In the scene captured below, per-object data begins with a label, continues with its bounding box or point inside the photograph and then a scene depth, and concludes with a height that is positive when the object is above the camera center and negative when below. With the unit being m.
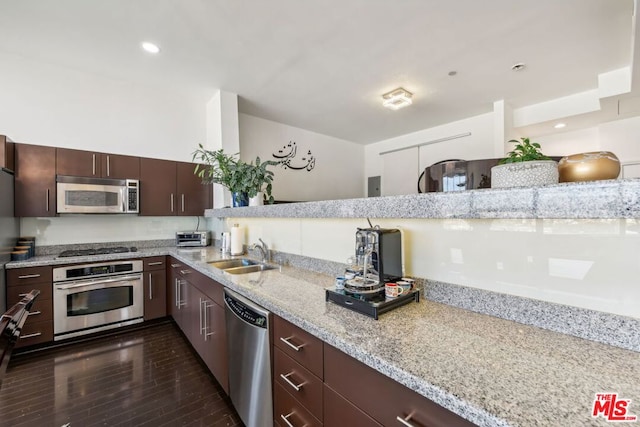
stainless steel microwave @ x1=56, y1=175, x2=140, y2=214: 2.75 +0.24
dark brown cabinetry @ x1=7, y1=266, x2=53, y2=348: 2.41 -0.72
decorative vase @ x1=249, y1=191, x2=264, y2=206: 2.74 +0.15
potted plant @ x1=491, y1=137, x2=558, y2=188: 0.86 +0.14
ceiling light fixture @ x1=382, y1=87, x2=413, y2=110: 3.55 +1.53
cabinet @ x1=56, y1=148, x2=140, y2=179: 2.77 +0.57
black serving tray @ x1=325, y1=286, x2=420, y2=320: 1.04 -0.36
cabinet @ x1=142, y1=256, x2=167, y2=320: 3.01 -0.79
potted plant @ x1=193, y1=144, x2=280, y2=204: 2.70 +0.39
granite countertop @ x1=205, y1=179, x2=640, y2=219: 0.68 +0.03
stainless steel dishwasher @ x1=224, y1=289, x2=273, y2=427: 1.29 -0.75
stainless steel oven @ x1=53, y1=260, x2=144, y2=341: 2.59 -0.81
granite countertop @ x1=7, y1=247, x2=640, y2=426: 0.57 -0.40
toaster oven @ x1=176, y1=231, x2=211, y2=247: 3.47 -0.29
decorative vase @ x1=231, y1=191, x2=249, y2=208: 2.77 +0.16
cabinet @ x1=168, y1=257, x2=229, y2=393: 1.80 -0.80
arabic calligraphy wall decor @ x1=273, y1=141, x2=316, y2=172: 4.85 +1.02
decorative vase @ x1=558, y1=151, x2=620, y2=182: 0.85 +0.14
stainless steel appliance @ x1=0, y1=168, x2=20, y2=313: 2.30 -0.05
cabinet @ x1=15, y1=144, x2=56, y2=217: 2.58 +0.37
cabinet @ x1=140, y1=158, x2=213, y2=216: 3.22 +0.33
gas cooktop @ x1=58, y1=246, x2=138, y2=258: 2.84 -0.37
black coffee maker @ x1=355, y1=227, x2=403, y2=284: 1.18 -0.18
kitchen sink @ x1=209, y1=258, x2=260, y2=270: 2.35 -0.42
